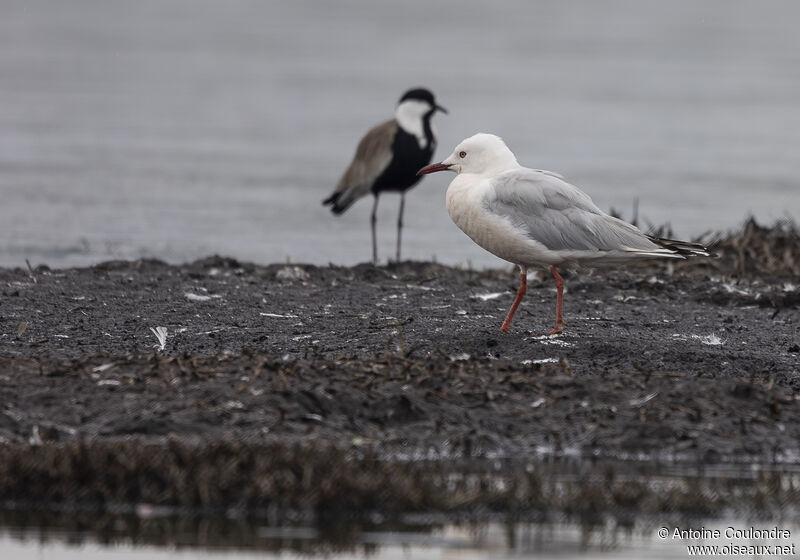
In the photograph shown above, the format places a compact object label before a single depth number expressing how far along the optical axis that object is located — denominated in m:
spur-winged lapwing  31.28
